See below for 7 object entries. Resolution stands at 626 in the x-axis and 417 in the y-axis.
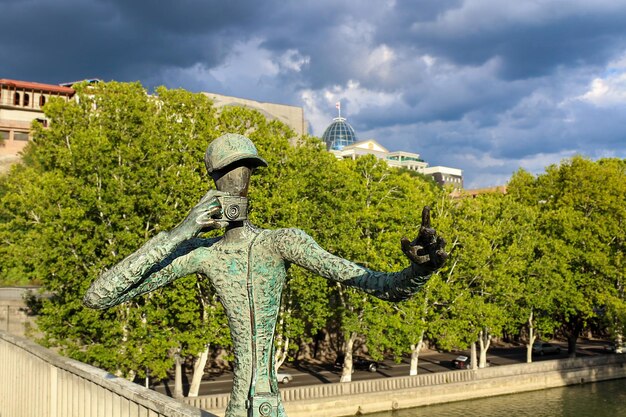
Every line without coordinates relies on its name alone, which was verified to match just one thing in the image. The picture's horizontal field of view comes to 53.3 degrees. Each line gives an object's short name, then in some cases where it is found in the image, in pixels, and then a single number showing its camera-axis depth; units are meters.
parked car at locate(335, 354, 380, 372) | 40.97
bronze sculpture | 4.61
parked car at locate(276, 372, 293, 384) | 34.97
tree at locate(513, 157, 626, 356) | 42.03
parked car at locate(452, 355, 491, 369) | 42.50
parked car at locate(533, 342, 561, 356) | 50.10
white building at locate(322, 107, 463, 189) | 125.53
